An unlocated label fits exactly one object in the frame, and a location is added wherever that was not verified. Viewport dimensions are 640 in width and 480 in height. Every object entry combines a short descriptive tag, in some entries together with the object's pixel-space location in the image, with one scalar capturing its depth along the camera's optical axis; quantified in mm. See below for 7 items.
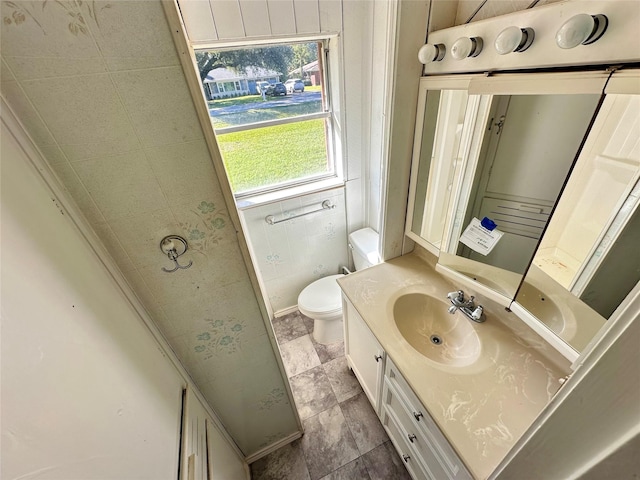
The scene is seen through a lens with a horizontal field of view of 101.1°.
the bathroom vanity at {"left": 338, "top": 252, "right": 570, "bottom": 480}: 788
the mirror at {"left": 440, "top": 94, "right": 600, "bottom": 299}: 703
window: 1470
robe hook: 727
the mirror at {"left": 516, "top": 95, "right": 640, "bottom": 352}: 607
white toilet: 1841
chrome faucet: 1062
